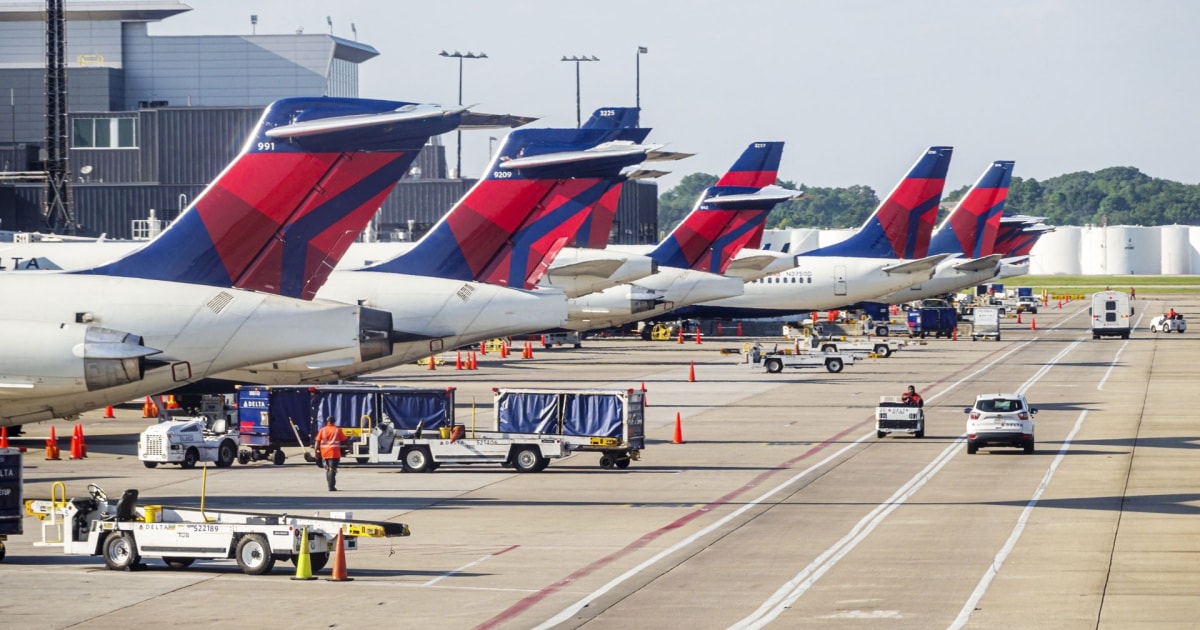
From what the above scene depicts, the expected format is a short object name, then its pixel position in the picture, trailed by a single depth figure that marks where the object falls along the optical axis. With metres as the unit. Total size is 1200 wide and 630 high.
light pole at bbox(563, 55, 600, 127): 143.88
